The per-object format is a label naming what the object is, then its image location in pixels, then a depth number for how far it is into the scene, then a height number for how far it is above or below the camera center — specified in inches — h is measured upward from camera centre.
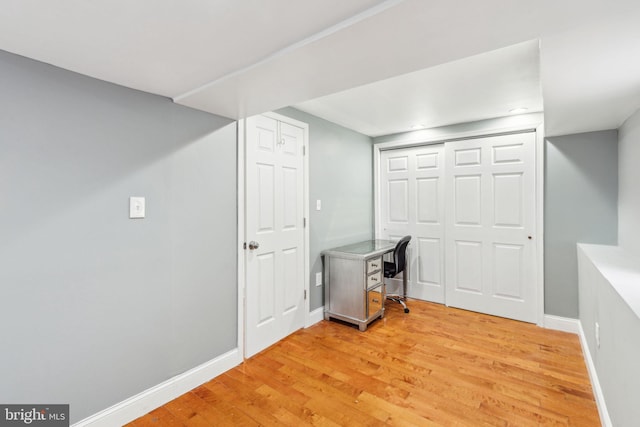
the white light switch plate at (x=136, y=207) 69.0 +1.4
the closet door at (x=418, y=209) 146.4 +2.6
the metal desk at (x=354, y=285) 118.0 -30.0
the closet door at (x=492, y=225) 123.0 -5.0
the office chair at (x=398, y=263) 135.6 -23.6
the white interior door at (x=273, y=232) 98.5 -6.7
